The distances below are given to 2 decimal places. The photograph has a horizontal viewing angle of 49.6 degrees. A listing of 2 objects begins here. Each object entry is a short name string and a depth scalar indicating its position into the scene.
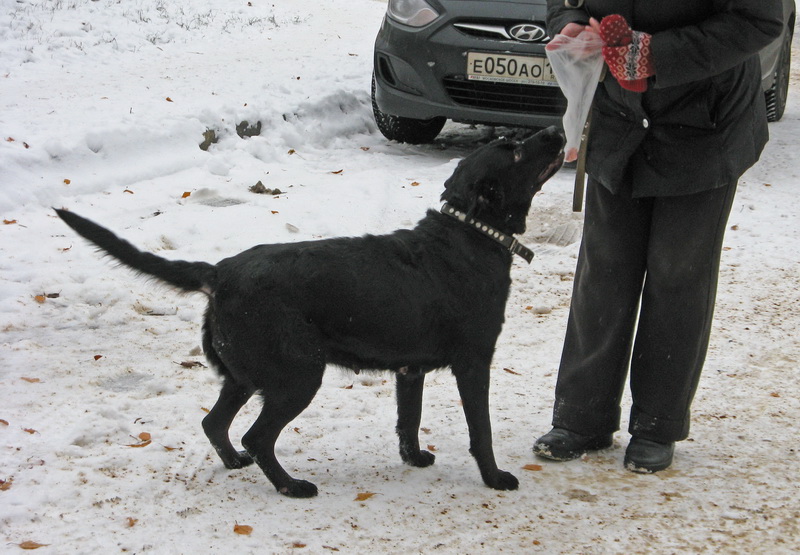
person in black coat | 2.99
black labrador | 3.07
